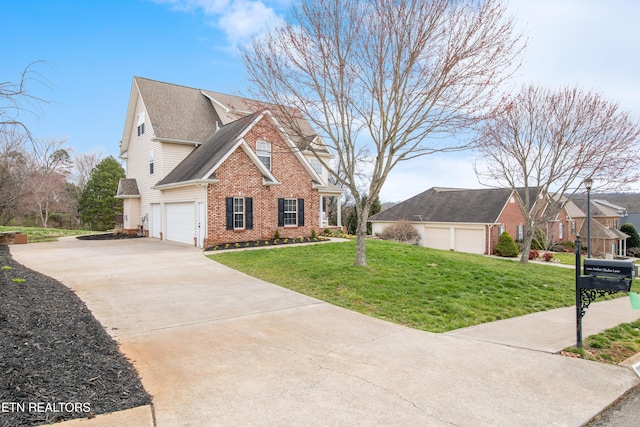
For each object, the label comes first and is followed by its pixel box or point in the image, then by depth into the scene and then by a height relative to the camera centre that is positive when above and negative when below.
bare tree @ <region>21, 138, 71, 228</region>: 31.37 +2.00
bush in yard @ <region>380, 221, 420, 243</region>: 29.50 -1.43
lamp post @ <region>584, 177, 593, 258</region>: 13.66 +1.18
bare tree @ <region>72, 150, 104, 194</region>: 42.59 +5.59
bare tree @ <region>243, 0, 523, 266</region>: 8.96 +3.86
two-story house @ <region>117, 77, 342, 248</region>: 15.73 +1.92
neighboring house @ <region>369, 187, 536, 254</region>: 28.16 -0.29
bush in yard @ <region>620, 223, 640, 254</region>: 40.69 -2.36
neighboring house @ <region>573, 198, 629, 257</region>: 35.25 -1.51
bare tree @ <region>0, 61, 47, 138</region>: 4.21 +1.34
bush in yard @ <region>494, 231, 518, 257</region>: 26.27 -2.29
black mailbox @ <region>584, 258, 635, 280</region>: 4.64 -0.70
